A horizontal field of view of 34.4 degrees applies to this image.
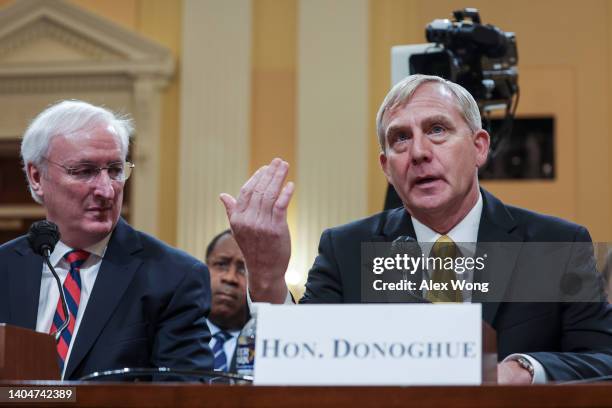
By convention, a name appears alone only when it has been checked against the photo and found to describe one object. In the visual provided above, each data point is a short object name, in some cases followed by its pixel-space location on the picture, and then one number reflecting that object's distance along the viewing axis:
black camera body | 3.34
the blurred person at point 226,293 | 4.36
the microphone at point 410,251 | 2.07
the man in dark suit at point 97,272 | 2.51
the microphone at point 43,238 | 2.38
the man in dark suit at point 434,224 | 2.11
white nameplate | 1.40
